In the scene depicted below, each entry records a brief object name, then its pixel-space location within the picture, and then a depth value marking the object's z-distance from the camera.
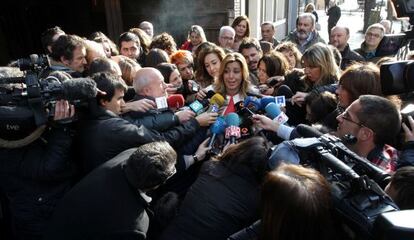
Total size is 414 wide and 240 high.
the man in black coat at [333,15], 12.26
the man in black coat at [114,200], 1.80
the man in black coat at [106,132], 2.24
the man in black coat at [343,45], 4.84
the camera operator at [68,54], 3.14
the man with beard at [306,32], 5.77
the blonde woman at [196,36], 5.44
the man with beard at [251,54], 4.35
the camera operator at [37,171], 1.98
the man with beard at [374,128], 2.14
